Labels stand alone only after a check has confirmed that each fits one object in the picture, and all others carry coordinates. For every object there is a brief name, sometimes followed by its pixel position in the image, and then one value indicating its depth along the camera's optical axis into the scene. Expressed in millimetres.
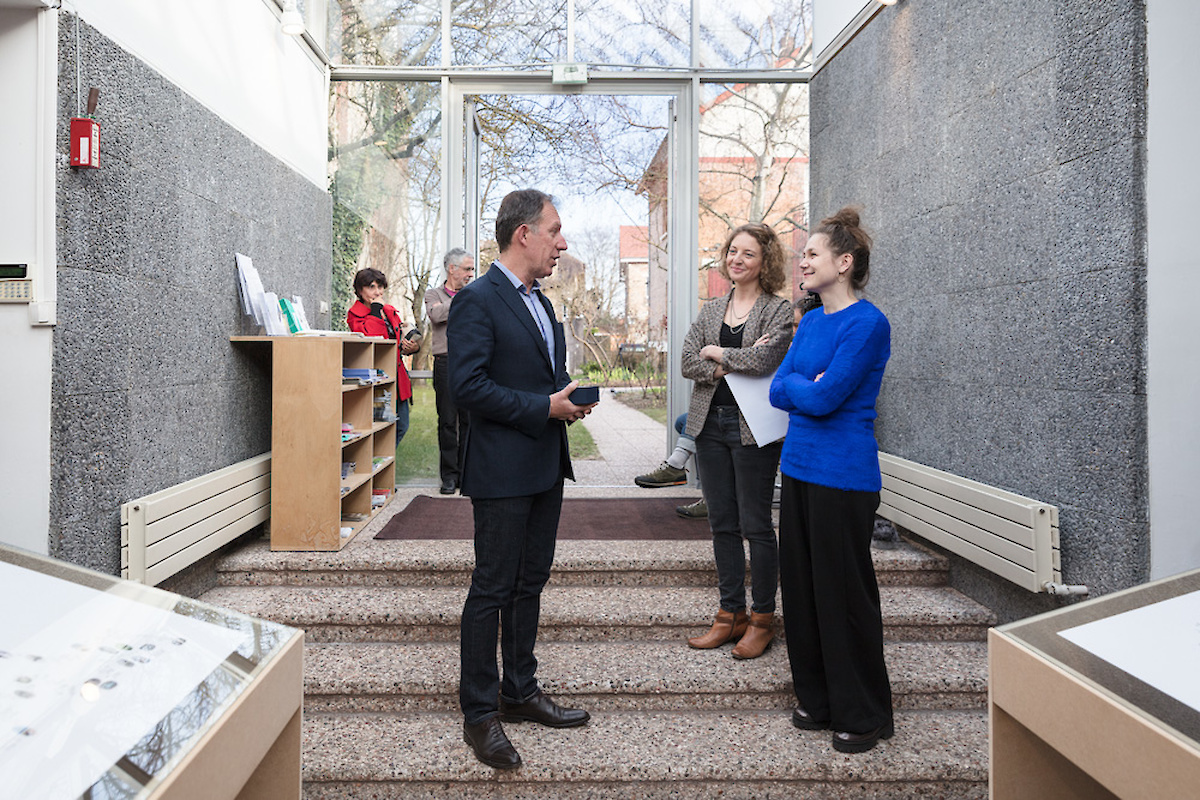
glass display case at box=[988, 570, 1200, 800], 851
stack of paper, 3490
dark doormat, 3697
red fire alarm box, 2252
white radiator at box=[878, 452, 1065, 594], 2496
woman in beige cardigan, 2492
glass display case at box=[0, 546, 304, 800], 722
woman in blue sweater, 2047
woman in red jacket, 4543
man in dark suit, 1938
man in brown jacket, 4703
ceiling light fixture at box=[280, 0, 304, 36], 3959
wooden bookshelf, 3369
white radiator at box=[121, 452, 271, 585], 2514
